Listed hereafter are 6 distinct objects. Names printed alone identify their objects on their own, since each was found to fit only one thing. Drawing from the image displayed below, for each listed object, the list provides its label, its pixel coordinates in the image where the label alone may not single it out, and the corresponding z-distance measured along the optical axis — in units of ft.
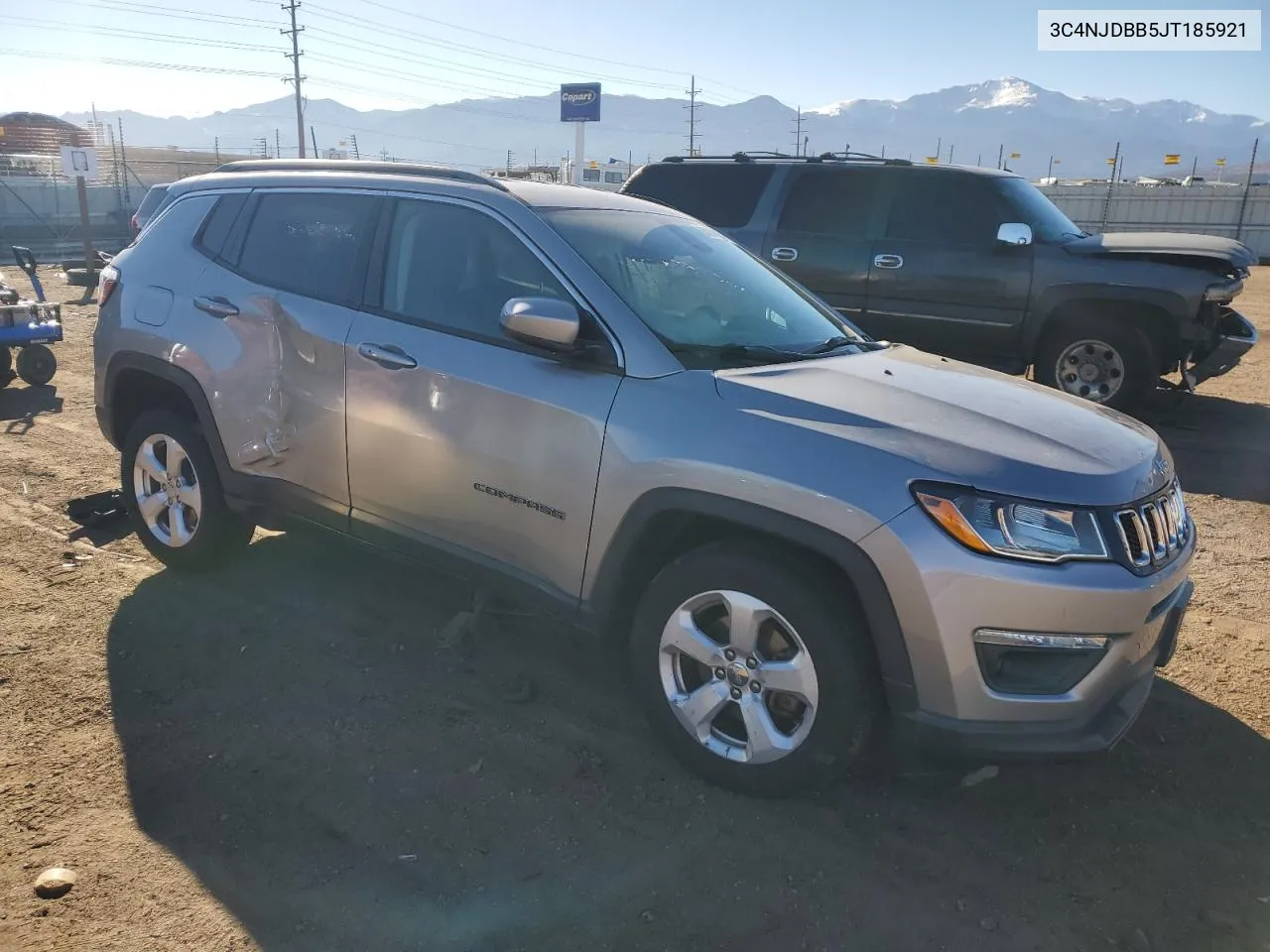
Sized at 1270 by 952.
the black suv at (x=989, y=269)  24.73
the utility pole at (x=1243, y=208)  82.54
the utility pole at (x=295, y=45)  193.47
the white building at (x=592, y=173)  91.97
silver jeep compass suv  8.37
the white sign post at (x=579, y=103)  108.37
